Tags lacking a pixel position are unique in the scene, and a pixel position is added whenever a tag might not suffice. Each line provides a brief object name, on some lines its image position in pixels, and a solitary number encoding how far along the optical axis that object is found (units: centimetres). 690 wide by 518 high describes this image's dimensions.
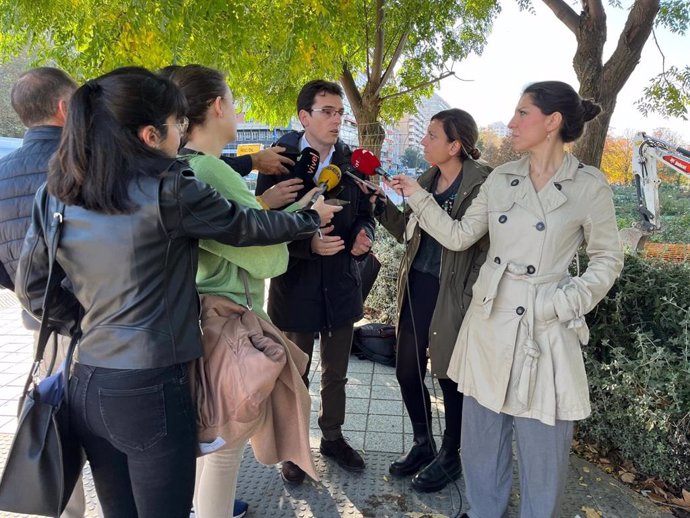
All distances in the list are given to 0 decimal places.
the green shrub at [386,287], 568
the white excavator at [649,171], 764
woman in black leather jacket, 126
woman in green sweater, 160
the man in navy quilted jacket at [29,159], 182
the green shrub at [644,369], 263
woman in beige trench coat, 195
